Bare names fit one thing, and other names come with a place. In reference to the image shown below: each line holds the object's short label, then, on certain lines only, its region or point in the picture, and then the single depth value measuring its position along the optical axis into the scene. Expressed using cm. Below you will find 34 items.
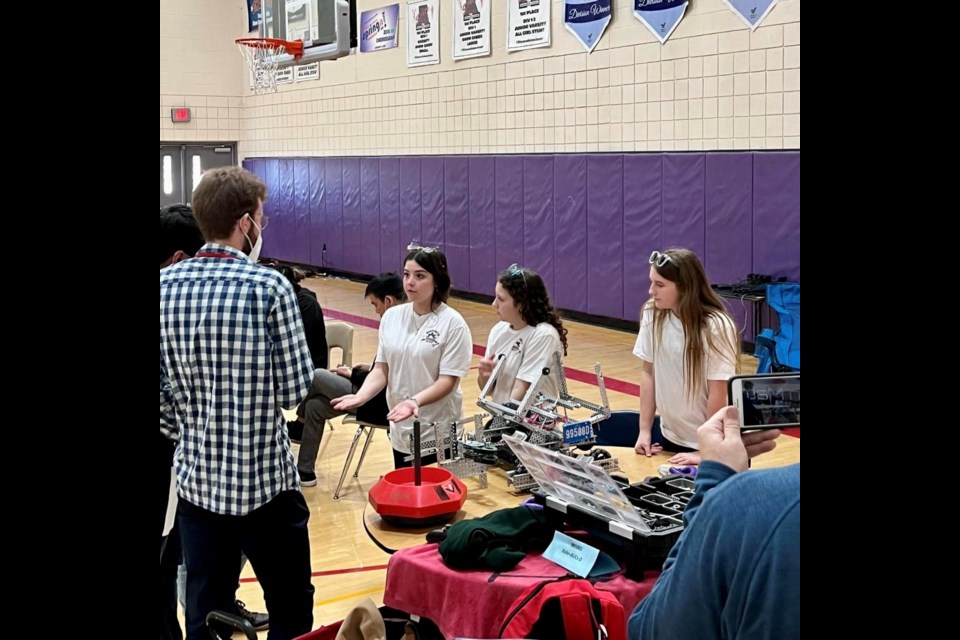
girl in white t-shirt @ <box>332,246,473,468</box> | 502
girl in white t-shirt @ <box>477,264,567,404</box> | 511
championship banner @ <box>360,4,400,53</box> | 1576
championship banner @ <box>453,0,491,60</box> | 1398
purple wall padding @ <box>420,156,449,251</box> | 1508
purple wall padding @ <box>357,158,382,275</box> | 1652
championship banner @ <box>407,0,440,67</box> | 1489
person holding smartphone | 141
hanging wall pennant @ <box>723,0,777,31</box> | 1015
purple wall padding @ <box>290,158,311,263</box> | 1853
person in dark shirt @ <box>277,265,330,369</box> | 625
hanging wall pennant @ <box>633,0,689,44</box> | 1117
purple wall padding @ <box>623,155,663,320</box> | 1163
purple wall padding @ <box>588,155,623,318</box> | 1214
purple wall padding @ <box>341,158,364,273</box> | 1702
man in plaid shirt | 304
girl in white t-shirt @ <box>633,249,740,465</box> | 455
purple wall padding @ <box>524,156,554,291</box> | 1316
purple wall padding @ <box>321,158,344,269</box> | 1752
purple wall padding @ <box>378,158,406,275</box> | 1608
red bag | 264
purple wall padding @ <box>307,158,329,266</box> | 1808
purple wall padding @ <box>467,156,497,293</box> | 1415
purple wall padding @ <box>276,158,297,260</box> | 1909
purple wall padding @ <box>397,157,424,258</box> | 1557
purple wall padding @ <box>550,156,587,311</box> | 1266
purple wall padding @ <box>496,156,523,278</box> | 1366
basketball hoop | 1312
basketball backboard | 1244
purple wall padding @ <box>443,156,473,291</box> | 1459
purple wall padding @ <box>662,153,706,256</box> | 1114
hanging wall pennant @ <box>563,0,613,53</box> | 1209
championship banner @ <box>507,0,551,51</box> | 1298
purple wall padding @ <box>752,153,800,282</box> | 1007
